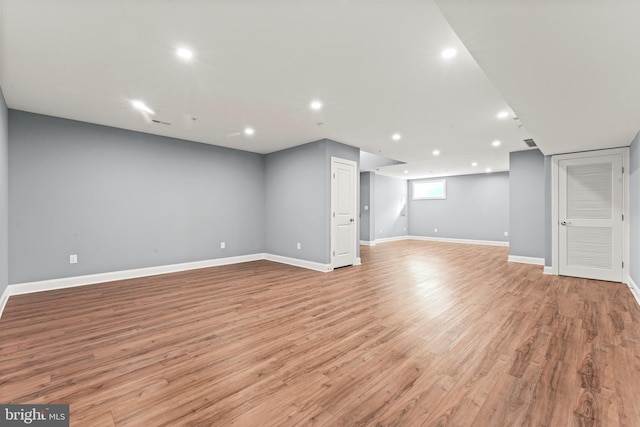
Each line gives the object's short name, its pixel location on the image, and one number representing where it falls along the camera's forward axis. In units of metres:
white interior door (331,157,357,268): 5.36
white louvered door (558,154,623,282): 4.43
